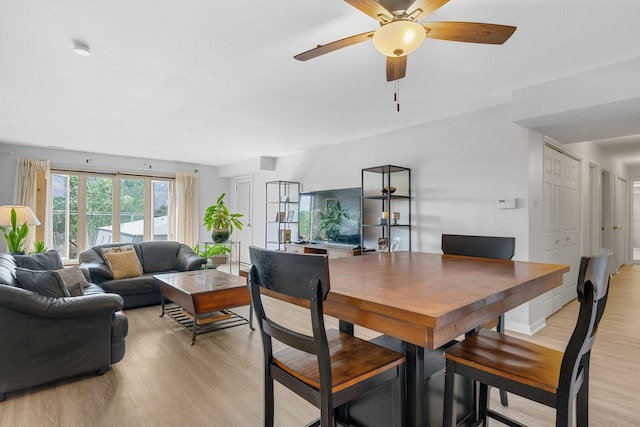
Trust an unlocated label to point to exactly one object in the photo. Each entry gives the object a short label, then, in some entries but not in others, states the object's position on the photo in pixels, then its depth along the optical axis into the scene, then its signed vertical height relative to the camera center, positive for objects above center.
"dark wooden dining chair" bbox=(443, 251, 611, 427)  1.07 -0.57
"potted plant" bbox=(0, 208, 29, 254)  4.35 -0.32
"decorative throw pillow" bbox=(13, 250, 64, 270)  3.38 -0.53
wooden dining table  0.92 -0.28
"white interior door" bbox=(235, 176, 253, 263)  7.74 +0.06
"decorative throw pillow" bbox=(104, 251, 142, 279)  4.15 -0.67
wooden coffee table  3.14 -0.84
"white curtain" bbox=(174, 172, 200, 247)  7.45 +0.09
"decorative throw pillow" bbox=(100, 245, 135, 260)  4.38 -0.50
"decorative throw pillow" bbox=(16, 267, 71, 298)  2.40 -0.53
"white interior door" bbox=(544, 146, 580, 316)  3.78 -0.03
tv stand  4.83 -0.56
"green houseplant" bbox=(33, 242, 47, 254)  4.98 -0.54
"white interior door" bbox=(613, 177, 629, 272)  6.69 -0.17
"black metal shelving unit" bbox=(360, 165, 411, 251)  4.39 +0.06
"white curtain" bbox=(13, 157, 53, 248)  5.65 +0.43
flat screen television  5.04 -0.06
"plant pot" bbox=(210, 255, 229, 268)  6.09 -0.86
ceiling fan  1.54 +0.90
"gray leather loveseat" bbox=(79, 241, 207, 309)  3.99 -0.74
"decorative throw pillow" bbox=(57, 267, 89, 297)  2.93 -0.66
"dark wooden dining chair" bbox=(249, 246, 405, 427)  1.05 -0.57
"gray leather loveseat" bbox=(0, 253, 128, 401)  2.15 -0.87
